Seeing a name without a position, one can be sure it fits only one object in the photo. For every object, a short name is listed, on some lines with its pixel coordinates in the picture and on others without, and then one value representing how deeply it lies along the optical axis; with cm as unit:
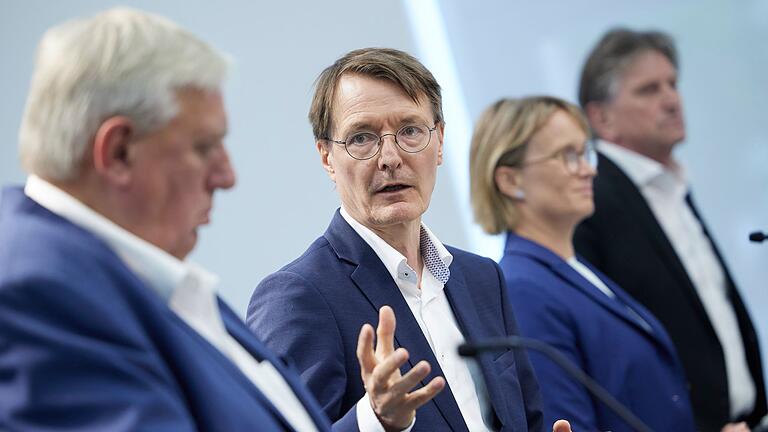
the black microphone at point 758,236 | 429
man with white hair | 252
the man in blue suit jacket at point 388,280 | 412
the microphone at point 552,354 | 297
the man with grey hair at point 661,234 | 648
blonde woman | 546
